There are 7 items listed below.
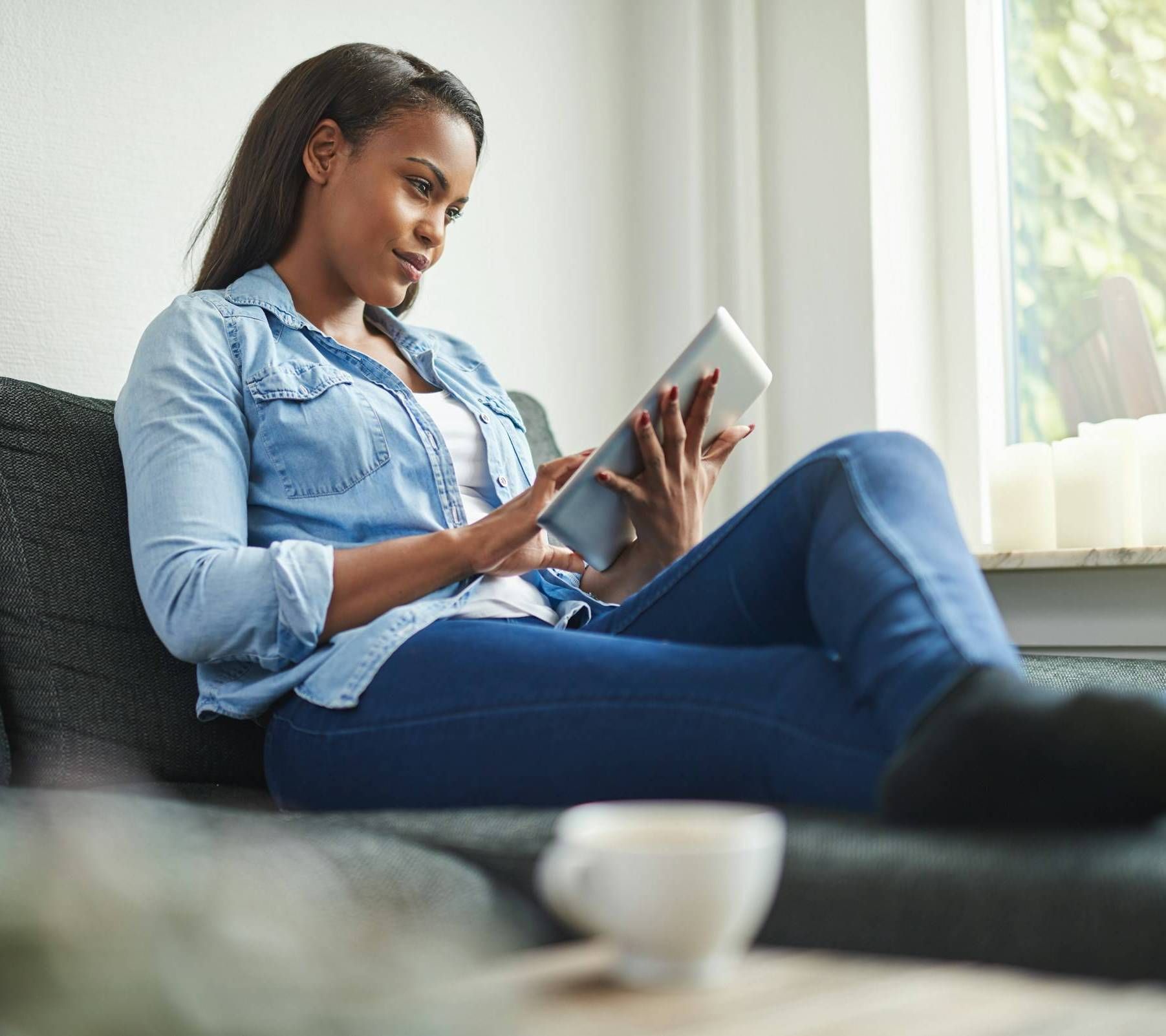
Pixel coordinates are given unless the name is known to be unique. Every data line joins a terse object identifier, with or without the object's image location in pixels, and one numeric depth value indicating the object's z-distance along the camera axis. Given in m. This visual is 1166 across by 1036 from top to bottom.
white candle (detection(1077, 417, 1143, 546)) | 1.84
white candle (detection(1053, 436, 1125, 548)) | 1.81
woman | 0.78
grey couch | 0.63
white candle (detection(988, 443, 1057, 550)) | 1.88
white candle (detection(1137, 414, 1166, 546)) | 1.79
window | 2.01
